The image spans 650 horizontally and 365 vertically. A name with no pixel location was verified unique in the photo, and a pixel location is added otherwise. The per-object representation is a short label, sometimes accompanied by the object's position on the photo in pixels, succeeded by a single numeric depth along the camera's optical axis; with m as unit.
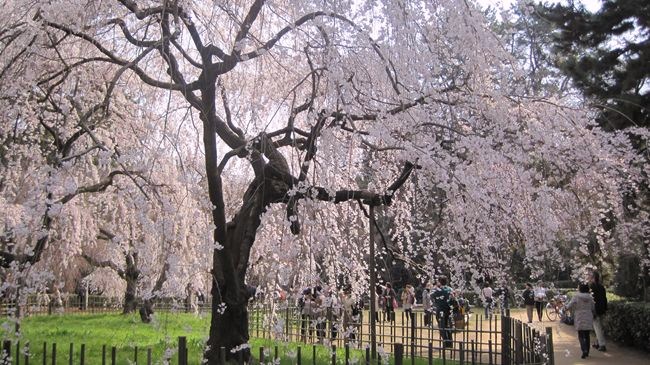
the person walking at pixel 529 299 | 16.38
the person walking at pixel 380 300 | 13.62
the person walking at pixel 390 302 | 10.40
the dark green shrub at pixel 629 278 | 12.83
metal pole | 5.10
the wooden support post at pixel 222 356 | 4.05
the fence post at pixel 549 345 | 4.33
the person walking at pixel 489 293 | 10.92
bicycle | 18.20
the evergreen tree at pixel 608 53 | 9.48
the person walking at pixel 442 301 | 9.90
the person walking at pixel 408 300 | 13.88
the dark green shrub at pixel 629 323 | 10.25
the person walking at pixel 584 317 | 9.83
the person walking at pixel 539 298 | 17.92
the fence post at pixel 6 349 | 5.19
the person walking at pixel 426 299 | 13.29
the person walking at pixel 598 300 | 10.23
